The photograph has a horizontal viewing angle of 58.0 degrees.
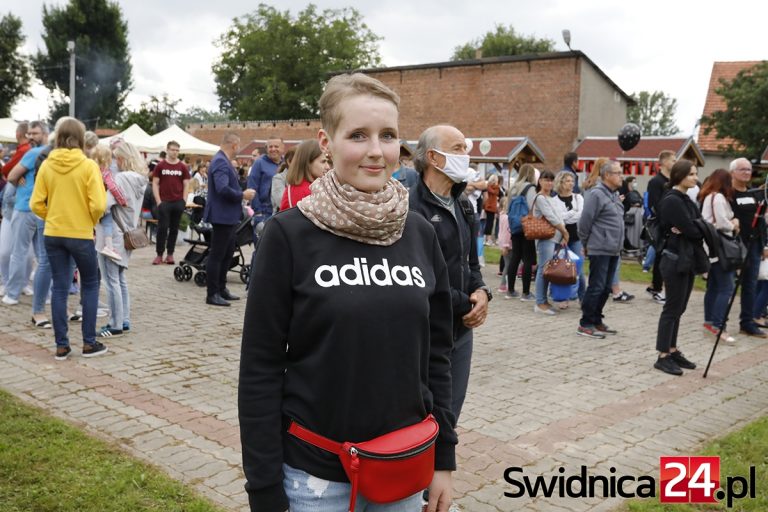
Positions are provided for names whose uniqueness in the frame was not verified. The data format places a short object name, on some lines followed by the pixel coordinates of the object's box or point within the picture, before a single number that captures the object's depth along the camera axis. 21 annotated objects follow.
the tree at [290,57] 63.69
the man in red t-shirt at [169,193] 12.66
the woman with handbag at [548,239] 9.60
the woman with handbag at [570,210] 10.13
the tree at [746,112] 27.70
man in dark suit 8.91
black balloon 20.19
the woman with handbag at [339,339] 1.86
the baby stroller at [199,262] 10.84
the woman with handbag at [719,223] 8.15
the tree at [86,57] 58.75
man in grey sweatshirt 8.32
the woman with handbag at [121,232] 7.21
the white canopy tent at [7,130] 22.81
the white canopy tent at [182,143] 24.73
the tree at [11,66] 47.22
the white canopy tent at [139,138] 24.55
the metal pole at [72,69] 30.09
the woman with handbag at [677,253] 6.81
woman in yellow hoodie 6.18
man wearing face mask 3.44
